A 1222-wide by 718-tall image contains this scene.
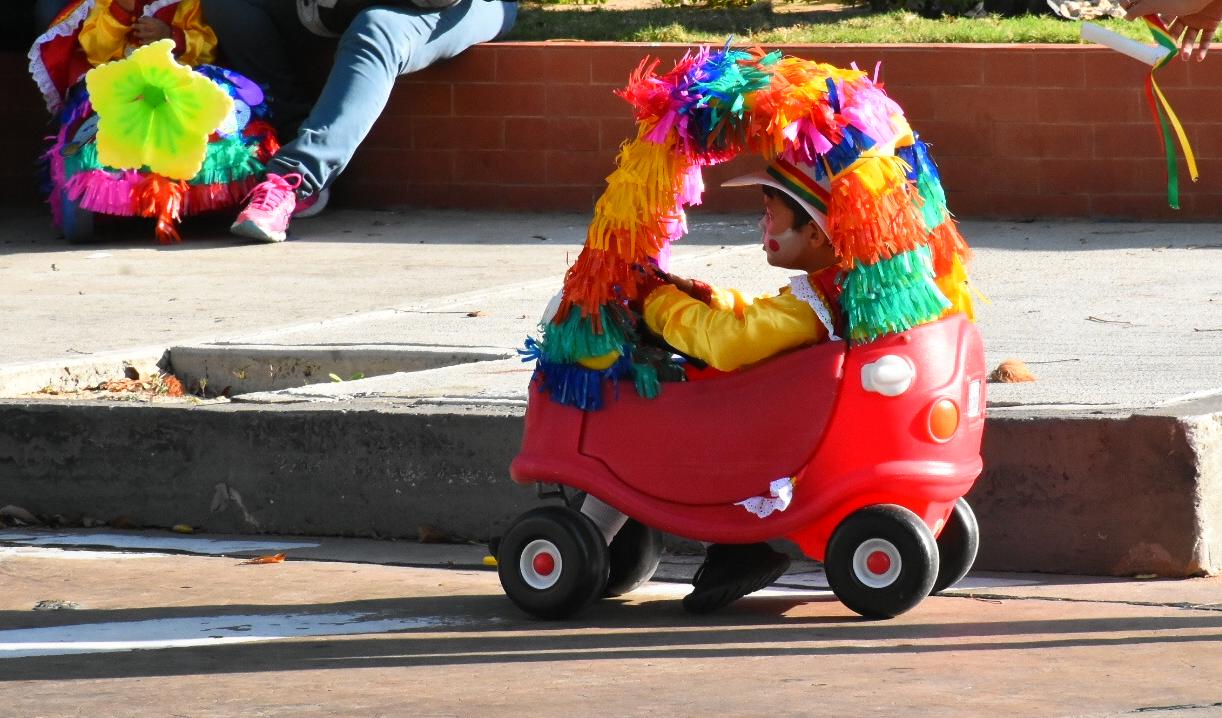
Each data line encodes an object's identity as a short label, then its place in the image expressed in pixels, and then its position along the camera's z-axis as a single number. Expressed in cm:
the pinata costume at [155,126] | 1981
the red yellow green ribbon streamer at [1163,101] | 912
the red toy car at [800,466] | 881
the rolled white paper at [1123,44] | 879
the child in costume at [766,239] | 887
